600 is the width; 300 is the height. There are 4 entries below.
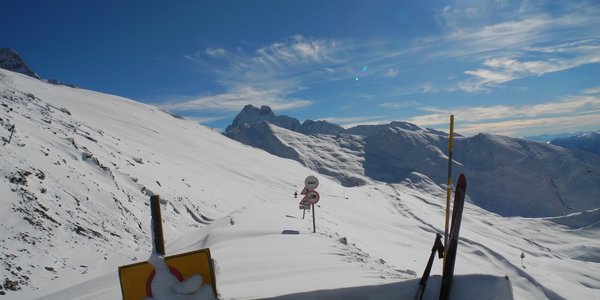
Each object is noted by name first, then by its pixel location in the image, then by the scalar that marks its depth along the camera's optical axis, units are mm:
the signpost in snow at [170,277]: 4234
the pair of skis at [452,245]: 4094
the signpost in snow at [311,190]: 14133
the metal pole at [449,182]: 4339
